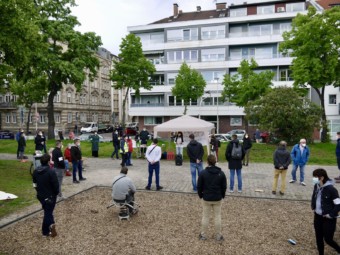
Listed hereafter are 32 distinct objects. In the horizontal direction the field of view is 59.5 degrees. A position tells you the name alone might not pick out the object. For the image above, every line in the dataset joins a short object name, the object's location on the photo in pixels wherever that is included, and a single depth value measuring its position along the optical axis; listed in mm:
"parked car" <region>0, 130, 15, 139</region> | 40812
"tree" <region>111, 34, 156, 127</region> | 37312
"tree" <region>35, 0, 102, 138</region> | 28500
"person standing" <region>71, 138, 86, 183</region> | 12461
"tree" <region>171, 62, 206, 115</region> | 39875
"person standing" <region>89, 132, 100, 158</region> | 20797
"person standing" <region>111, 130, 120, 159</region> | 19916
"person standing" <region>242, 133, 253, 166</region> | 16969
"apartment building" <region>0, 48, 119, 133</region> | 54531
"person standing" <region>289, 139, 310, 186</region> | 12508
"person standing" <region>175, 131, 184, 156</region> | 17953
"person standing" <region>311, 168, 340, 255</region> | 5652
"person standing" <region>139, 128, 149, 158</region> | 20594
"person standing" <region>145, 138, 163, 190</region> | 11406
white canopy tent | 19088
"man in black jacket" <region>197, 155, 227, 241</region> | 6754
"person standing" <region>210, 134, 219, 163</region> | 17906
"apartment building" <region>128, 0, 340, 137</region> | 44500
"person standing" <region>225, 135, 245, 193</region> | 11008
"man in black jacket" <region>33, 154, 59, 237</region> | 6965
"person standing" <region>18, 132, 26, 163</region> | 19434
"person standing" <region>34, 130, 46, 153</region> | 18702
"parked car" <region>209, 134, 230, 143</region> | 29922
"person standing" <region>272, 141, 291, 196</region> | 10734
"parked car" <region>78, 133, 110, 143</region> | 30358
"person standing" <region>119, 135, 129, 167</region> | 16969
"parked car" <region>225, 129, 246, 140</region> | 34662
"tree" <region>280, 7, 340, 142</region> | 25922
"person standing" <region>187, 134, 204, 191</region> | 11344
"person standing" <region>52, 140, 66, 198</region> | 10227
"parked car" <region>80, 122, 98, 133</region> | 50688
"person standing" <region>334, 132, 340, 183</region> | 12882
